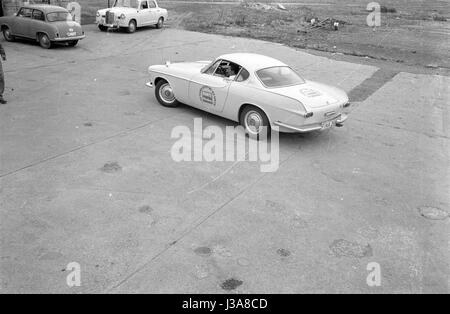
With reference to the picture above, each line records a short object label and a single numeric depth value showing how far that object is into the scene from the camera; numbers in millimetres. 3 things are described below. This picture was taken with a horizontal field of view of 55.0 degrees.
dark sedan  15352
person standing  9336
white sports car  7637
